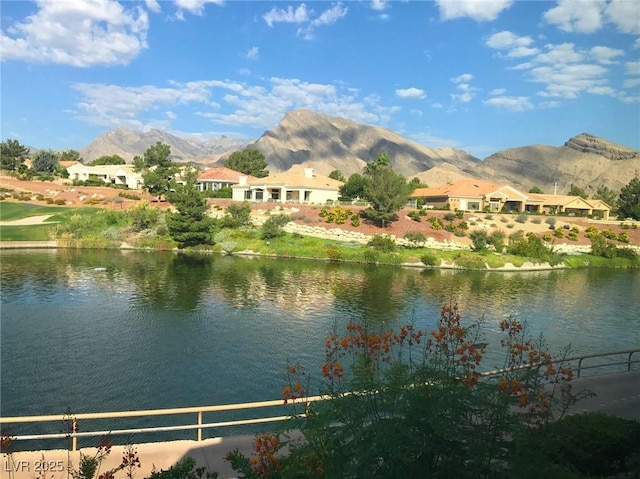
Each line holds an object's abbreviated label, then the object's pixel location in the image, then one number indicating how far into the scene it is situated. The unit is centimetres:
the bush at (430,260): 5219
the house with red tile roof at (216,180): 8850
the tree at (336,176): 12546
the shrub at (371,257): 5294
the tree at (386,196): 6172
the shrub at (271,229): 5897
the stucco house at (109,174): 10300
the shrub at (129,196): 7931
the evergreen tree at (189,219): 5569
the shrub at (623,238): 6388
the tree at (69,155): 14690
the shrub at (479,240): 5688
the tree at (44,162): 10531
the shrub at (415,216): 6444
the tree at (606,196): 11303
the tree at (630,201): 7756
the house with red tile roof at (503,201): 8131
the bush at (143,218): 6069
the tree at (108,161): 13346
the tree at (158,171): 7919
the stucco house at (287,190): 7669
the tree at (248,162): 11531
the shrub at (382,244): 5525
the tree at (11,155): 10134
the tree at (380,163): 10481
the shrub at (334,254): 5404
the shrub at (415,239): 5816
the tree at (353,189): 8894
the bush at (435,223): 6268
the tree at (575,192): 11446
